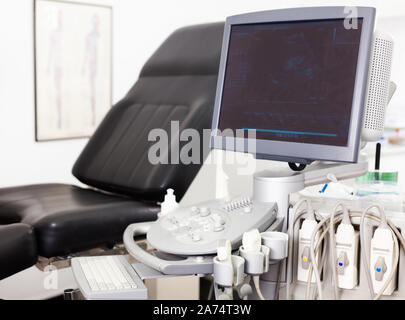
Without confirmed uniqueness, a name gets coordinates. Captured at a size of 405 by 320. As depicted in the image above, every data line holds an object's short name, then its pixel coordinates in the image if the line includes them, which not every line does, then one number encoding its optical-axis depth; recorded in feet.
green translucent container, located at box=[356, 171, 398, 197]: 4.93
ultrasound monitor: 3.15
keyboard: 2.91
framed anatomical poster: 8.02
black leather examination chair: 4.76
